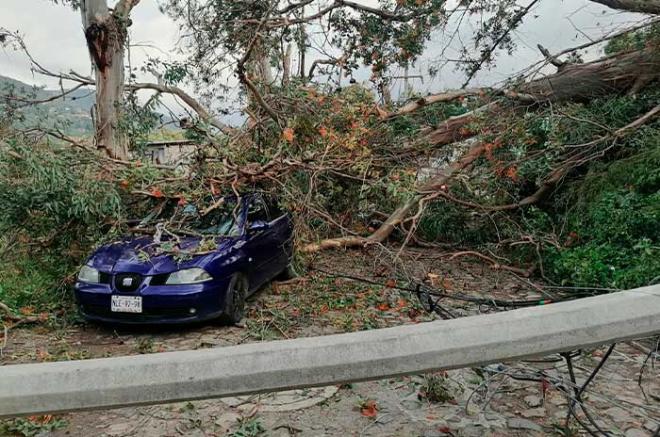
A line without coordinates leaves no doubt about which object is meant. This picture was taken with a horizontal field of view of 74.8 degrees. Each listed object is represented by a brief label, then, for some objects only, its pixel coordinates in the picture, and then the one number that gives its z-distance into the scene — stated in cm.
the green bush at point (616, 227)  540
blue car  455
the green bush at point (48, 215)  493
